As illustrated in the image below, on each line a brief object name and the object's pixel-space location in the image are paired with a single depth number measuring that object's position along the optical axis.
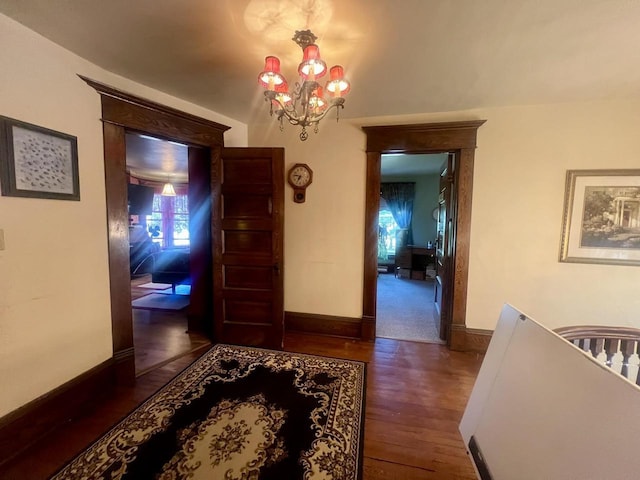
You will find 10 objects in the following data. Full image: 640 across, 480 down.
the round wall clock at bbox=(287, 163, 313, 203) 3.13
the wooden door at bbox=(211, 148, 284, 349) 2.77
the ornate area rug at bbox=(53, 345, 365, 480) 1.46
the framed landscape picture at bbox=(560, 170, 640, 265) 2.42
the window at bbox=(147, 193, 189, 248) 7.47
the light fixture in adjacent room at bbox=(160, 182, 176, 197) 6.68
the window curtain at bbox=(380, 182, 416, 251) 6.86
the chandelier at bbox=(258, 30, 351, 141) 1.43
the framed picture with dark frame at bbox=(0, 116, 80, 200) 1.52
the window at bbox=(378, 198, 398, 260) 7.21
